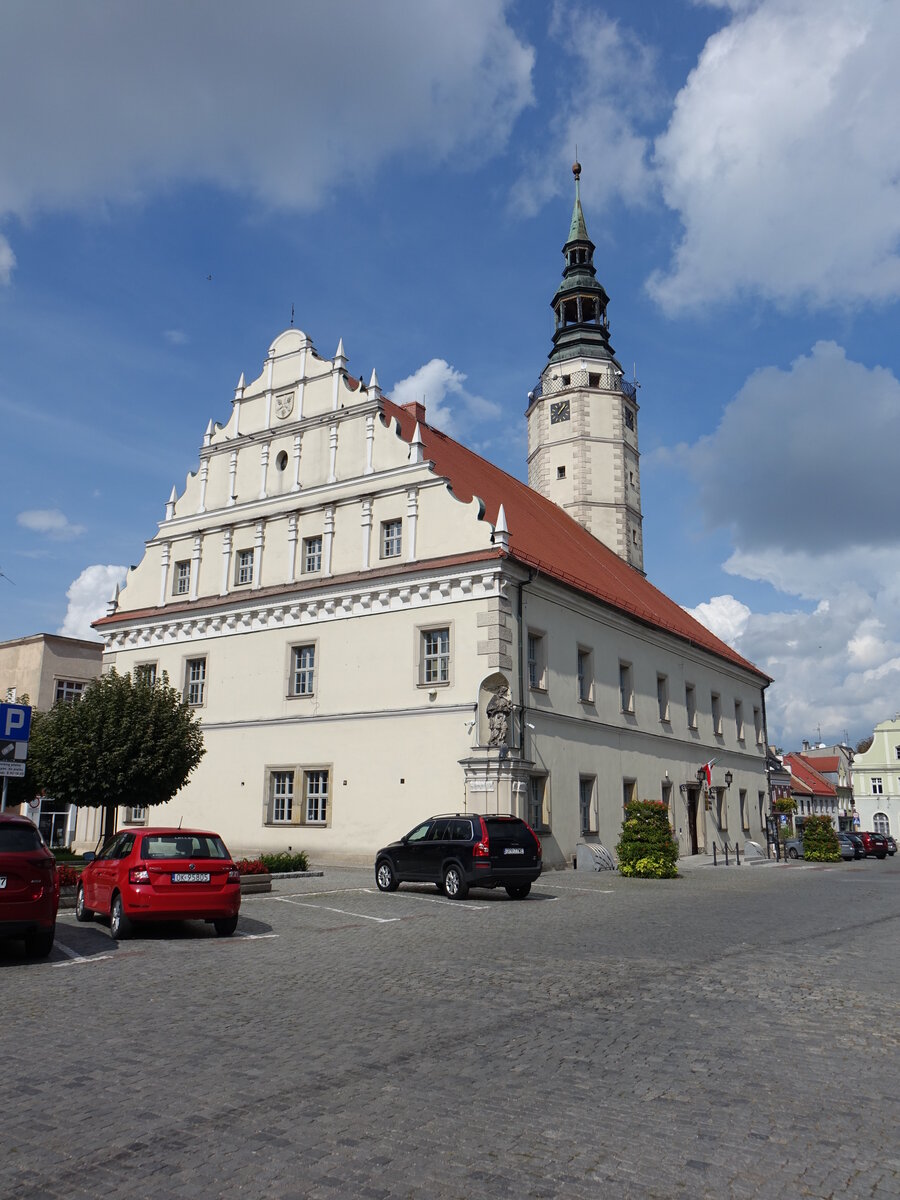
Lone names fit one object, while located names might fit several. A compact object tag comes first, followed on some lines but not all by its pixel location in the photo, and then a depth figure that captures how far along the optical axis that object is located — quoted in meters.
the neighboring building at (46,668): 41.47
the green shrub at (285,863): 22.70
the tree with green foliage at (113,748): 22.31
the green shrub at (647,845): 24.48
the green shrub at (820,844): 39.22
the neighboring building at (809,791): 85.31
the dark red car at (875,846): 48.41
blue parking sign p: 15.79
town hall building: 25.55
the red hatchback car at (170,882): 12.56
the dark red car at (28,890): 10.52
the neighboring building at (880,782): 80.62
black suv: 17.66
